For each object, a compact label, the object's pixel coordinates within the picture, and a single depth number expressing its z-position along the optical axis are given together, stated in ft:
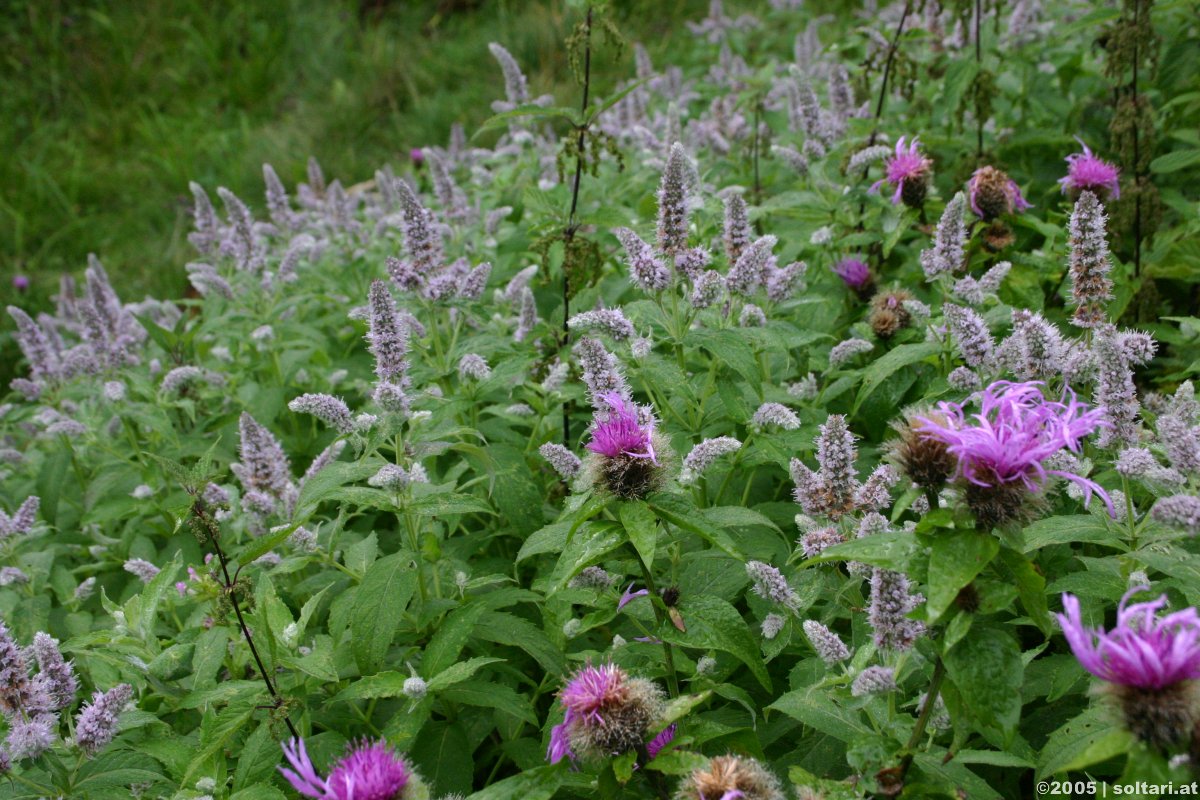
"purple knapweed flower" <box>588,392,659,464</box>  1.89
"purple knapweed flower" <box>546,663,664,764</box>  1.80
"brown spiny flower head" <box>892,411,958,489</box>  1.75
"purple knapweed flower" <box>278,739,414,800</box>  1.73
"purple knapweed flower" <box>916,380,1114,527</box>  1.71
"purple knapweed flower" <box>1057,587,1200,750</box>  1.60
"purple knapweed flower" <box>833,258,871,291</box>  2.72
